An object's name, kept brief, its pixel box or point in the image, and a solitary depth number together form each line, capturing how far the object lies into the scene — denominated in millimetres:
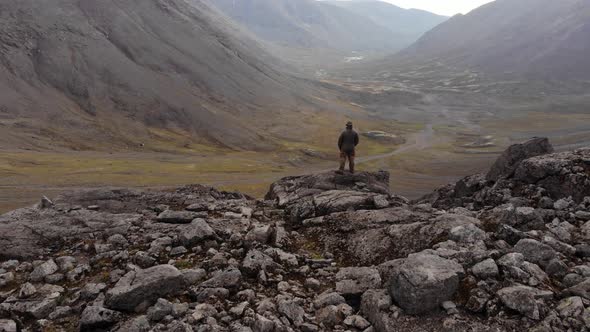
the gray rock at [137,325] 10086
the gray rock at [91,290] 11742
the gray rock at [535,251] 11031
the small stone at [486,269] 10383
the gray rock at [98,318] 10469
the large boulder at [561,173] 17281
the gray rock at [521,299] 9211
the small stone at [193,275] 12203
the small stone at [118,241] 15117
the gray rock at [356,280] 11523
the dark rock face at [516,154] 24938
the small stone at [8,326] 10172
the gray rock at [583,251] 11578
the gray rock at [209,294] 11359
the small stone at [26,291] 12000
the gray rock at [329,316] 10469
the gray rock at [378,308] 9867
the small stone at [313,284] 12228
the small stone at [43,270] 13030
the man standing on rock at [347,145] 24656
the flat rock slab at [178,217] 17672
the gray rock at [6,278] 12849
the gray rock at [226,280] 11883
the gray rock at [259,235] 14815
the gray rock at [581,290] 9464
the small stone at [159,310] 10520
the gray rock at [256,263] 12695
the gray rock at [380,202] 18442
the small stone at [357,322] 10227
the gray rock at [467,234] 12500
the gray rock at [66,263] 13570
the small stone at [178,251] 14227
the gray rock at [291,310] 10555
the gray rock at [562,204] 16031
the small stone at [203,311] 10469
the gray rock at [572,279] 10078
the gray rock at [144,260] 13386
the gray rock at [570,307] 8992
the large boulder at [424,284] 9883
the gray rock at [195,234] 14812
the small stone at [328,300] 11195
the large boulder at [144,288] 10991
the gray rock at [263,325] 9953
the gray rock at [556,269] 10516
